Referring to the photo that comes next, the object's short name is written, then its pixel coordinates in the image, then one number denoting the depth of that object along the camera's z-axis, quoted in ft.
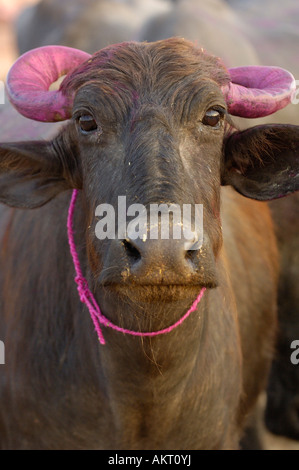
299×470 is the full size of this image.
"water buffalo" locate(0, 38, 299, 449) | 9.30
